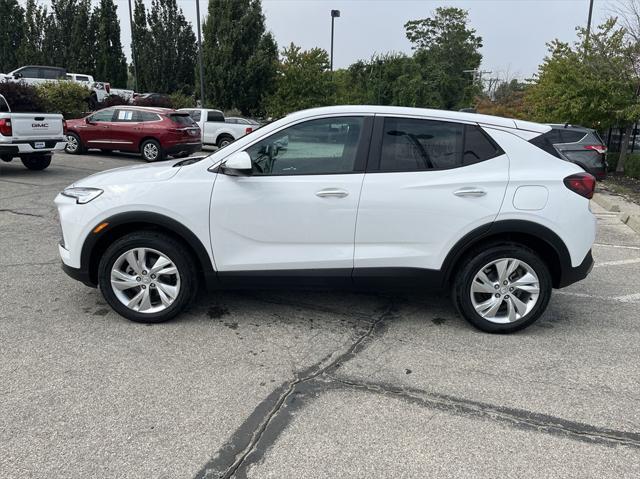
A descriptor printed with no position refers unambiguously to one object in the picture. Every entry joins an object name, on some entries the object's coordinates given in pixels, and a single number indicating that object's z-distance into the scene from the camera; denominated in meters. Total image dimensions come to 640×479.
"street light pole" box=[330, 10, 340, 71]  33.59
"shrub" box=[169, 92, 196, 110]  32.73
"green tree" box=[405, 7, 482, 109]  55.63
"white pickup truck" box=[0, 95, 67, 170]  10.84
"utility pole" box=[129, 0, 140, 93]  36.00
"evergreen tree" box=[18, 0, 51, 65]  39.97
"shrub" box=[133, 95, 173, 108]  27.46
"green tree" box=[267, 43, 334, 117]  28.23
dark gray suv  12.70
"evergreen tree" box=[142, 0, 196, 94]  39.19
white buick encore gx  3.95
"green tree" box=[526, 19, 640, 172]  14.98
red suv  15.61
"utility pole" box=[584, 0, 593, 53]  16.61
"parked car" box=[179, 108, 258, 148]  20.23
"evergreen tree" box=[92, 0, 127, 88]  40.81
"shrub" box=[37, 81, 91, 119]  21.75
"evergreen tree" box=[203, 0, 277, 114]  30.72
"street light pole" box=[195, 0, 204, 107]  26.29
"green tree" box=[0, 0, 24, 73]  42.38
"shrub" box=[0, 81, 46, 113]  16.19
